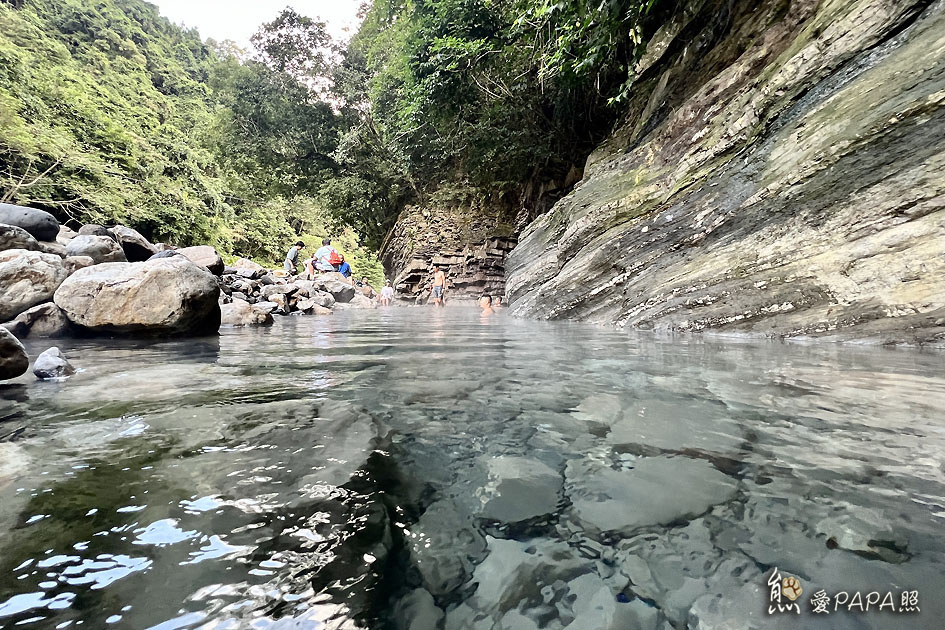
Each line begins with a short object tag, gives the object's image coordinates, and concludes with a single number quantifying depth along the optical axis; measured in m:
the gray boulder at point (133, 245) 6.90
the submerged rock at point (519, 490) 0.89
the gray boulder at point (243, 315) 5.57
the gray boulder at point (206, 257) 7.72
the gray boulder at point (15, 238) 4.91
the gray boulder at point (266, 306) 6.04
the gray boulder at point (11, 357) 1.89
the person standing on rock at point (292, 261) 15.59
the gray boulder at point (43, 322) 3.72
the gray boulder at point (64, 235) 6.60
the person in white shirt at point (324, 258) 16.73
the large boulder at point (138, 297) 3.72
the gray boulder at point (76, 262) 4.88
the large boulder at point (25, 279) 3.91
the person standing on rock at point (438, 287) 13.53
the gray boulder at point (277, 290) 9.42
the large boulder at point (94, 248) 5.30
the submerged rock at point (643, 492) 0.85
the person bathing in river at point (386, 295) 15.58
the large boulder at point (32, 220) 6.01
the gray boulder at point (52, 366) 2.04
